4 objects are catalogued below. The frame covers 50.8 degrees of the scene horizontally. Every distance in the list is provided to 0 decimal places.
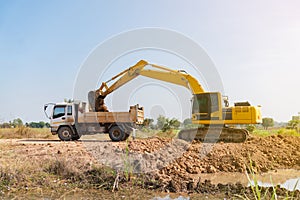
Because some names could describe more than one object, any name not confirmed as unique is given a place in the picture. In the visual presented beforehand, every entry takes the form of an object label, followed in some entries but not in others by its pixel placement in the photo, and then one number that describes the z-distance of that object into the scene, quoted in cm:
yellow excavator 1373
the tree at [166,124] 1795
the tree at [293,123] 2277
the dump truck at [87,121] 1562
